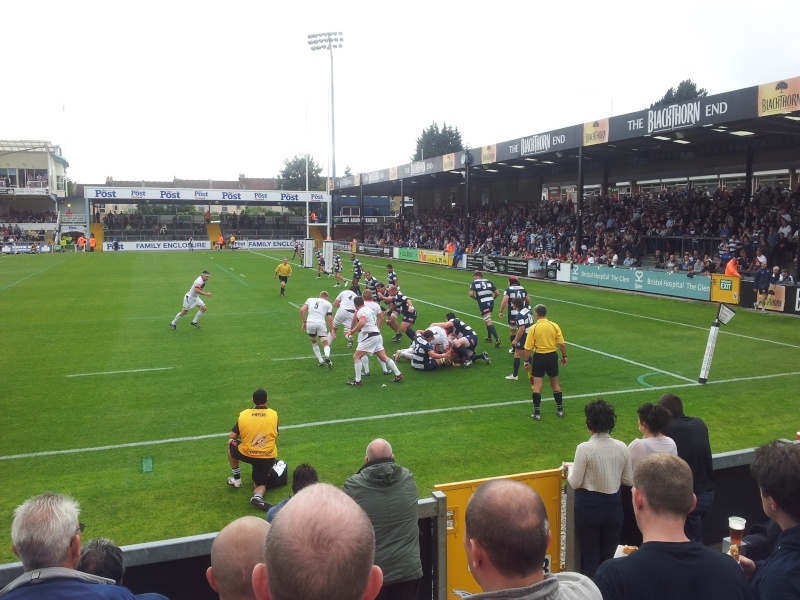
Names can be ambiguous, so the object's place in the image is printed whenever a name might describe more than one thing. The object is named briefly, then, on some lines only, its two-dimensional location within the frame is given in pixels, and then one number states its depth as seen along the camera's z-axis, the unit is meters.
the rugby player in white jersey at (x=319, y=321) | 15.26
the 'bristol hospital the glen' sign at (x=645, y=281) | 25.62
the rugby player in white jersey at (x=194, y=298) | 20.05
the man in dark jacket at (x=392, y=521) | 4.51
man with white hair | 2.71
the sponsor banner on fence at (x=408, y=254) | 50.50
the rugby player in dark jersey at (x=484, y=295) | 17.45
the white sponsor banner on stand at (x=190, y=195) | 65.50
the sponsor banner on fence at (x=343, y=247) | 65.04
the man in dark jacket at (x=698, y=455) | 5.56
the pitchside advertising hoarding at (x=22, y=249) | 64.25
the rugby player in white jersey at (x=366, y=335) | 13.27
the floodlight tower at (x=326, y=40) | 50.86
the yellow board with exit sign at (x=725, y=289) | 24.08
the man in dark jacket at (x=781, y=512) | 2.94
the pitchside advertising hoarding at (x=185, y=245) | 69.44
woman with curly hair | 5.35
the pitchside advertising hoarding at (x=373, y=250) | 56.11
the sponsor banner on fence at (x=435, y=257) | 45.41
